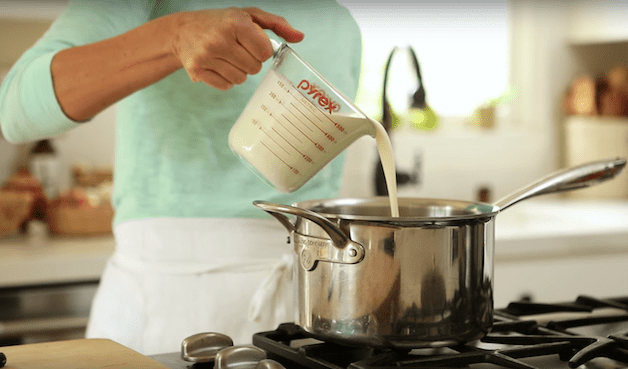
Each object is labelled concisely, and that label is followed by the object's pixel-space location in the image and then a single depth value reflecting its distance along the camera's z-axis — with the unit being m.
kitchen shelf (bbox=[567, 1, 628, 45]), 2.54
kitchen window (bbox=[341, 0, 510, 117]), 2.55
